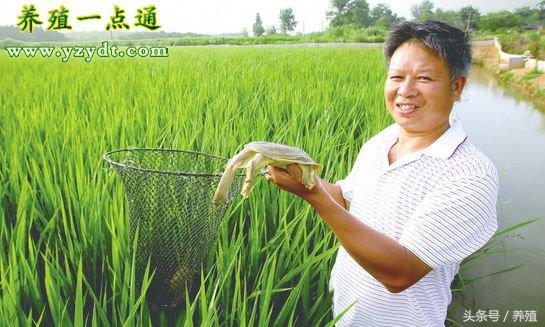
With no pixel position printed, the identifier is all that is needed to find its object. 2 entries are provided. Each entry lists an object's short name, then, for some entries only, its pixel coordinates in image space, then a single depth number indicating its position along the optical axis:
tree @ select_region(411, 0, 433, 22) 73.53
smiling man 0.96
